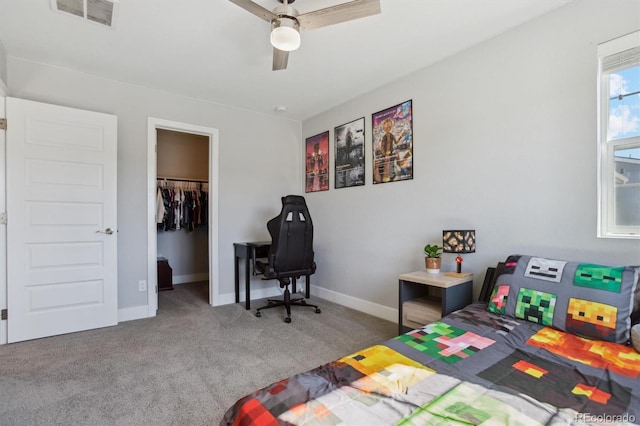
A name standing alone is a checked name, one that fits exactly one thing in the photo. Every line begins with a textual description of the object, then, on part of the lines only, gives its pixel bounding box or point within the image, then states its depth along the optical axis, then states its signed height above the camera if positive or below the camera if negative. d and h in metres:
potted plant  2.54 -0.40
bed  0.89 -0.59
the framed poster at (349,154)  3.61 +0.71
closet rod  4.99 +0.54
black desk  3.67 -0.55
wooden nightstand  2.20 -0.68
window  1.82 +0.46
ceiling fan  1.81 +1.21
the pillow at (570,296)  1.47 -0.45
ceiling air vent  2.06 +1.41
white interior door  2.70 -0.08
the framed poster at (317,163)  4.12 +0.68
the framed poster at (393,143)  3.07 +0.72
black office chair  3.28 -0.38
